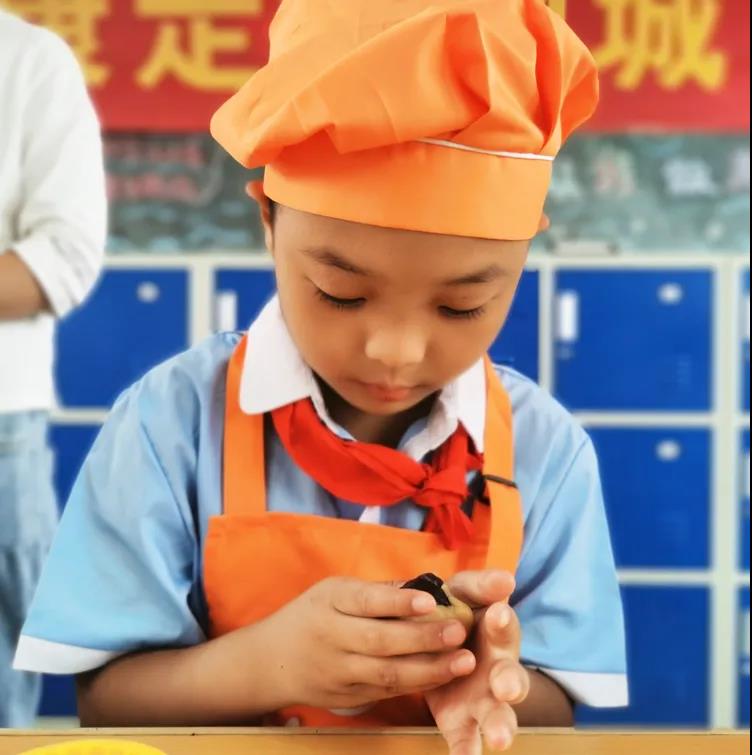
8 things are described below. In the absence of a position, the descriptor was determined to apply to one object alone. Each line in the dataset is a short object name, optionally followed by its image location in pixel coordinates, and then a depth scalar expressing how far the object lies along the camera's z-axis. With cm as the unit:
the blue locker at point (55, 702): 217
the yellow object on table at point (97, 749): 60
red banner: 199
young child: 64
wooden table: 67
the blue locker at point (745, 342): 223
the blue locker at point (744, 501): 227
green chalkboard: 247
